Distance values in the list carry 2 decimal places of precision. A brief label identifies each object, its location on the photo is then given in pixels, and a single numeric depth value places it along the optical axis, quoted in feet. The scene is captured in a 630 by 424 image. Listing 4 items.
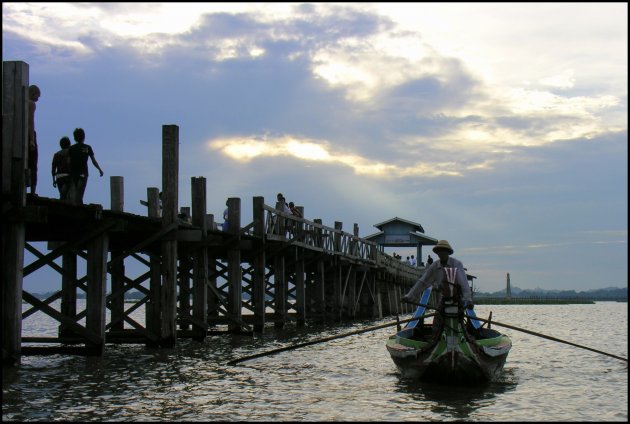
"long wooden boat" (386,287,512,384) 42.42
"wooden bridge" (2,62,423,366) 40.40
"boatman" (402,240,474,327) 43.73
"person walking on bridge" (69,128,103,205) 48.26
